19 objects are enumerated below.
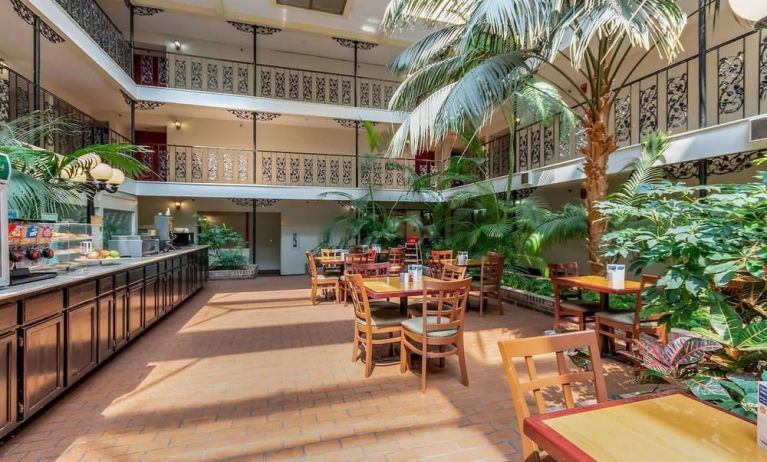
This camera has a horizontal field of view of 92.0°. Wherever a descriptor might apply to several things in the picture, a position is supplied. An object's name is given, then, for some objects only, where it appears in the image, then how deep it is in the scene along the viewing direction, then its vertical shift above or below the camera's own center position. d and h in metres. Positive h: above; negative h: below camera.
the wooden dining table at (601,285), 3.92 -0.61
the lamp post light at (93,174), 4.40 +0.72
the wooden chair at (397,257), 8.82 -0.63
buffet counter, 2.59 -0.89
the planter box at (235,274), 11.28 -1.34
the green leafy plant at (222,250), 11.63 -0.63
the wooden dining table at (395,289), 3.97 -0.66
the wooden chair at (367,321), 3.79 -0.97
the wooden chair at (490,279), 6.27 -0.82
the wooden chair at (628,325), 3.70 -0.98
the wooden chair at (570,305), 4.54 -0.94
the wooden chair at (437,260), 7.29 -0.59
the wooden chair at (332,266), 8.59 -0.83
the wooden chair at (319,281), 7.30 -1.03
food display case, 3.08 -0.18
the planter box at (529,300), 6.32 -1.26
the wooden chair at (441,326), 3.42 -0.94
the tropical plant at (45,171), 3.43 +0.62
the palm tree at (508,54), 3.52 +2.01
